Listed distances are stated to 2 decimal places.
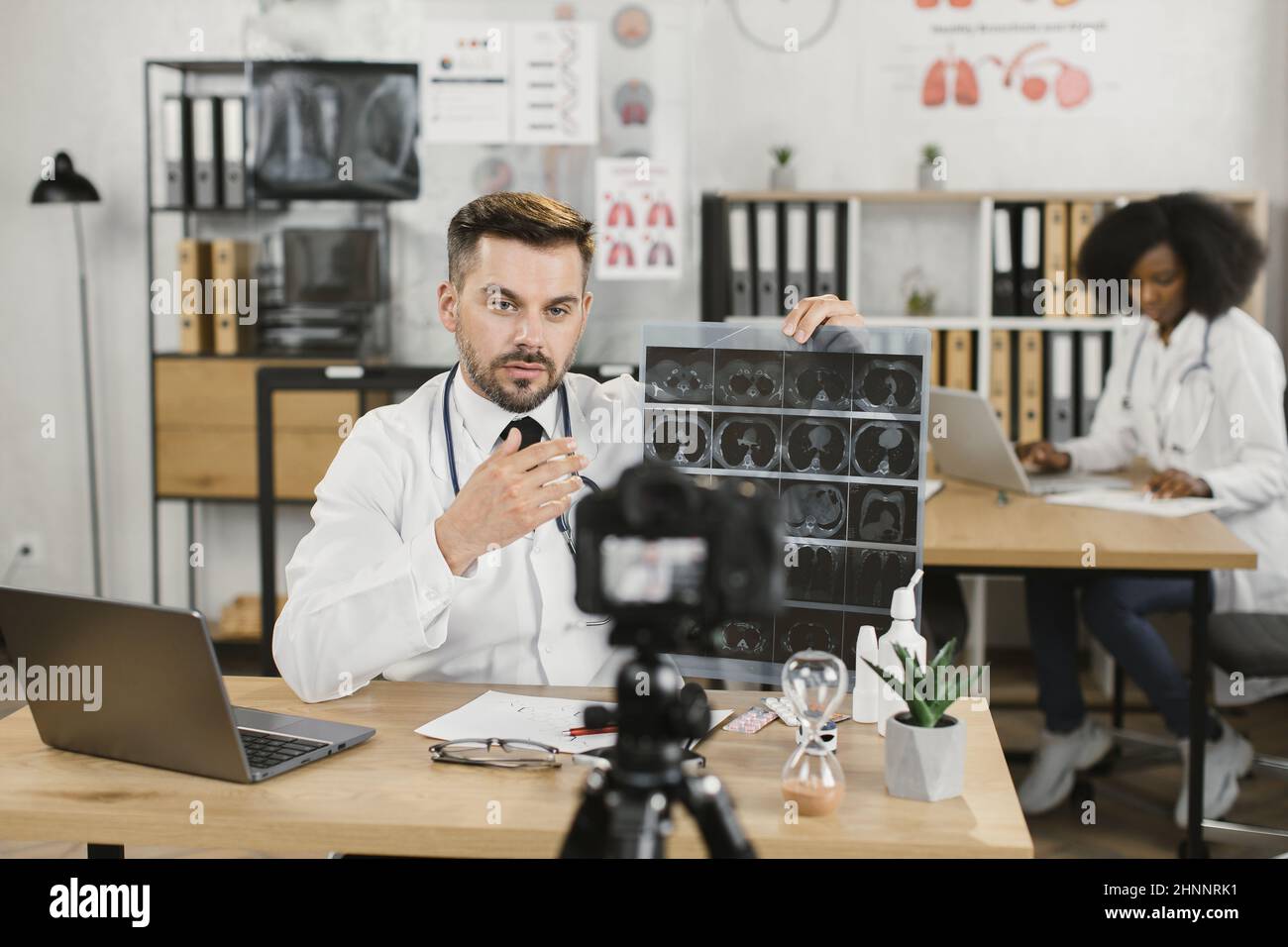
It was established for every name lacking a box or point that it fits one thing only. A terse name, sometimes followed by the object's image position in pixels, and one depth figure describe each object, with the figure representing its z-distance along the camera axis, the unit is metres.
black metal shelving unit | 4.07
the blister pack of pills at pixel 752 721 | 1.43
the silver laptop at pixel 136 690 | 1.19
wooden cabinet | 3.87
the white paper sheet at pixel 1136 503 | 2.69
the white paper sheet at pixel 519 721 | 1.38
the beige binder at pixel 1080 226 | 3.81
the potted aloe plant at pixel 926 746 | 1.22
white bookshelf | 3.78
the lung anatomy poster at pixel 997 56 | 4.04
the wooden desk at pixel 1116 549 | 2.37
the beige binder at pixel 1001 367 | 3.88
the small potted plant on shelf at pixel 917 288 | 4.12
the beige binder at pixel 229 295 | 3.95
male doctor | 1.64
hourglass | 1.19
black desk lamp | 3.82
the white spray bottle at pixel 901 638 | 1.36
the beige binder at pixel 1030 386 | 3.87
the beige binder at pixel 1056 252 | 3.83
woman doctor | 2.81
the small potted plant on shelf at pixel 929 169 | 3.97
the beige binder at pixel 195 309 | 3.92
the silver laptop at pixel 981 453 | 2.87
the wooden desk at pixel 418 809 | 1.15
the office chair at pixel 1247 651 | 2.48
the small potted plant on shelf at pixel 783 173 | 3.99
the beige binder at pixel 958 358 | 3.90
